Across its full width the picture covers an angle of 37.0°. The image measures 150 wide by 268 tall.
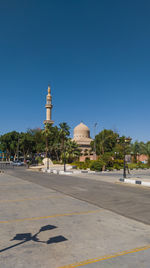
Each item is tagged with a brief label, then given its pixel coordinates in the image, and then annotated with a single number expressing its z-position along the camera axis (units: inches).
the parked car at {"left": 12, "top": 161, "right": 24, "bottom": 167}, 2367.1
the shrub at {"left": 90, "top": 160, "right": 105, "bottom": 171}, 1416.1
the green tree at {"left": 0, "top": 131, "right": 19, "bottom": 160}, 3361.0
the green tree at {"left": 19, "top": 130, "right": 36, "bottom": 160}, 2918.3
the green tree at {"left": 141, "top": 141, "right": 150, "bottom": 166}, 2194.5
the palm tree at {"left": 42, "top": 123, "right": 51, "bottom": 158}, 2293.3
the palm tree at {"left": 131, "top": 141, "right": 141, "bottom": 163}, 2664.4
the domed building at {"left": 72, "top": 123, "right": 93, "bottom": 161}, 4155.8
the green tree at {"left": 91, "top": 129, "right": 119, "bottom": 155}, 2888.8
